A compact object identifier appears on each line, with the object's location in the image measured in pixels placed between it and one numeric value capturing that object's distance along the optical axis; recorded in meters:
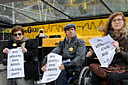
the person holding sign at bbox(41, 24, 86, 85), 2.70
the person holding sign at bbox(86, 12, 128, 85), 2.21
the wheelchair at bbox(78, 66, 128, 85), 3.21
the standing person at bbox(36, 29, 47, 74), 4.62
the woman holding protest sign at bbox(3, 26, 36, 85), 3.25
